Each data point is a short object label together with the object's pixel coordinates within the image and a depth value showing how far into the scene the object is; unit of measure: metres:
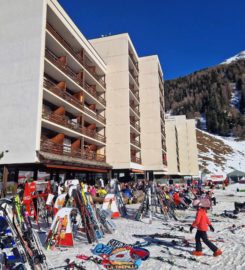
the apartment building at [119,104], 35.12
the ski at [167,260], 7.14
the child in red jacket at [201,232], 7.96
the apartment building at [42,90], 20.47
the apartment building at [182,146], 66.44
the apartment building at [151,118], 42.31
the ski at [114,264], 7.05
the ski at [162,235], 10.58
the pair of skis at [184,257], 7.62
